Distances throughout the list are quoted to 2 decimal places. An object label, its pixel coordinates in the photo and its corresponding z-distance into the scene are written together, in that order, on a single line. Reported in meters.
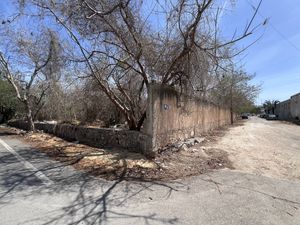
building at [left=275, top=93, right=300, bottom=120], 31.27
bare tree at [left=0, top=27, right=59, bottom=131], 10.82
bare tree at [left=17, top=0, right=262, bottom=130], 5.62
